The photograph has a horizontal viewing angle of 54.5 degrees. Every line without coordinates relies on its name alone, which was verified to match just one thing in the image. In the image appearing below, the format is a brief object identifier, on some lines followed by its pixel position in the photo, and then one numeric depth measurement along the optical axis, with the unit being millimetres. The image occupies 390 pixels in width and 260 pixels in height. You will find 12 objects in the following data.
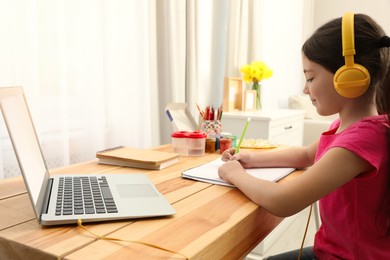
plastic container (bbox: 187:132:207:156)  1328
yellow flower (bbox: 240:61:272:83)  2736
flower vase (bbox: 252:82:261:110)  2779
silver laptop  687
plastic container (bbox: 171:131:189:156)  1354
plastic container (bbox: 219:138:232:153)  1383
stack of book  1130
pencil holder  1470
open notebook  1014
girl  791
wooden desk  591
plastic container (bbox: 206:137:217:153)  1402
